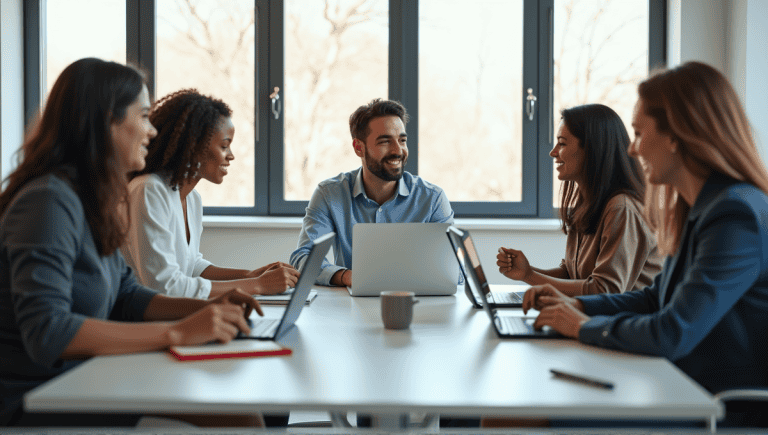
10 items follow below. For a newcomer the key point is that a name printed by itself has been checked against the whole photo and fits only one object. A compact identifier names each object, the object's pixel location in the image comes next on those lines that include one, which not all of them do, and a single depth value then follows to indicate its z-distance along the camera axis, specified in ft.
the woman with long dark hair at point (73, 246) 3.88
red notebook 4.01
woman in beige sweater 6.42
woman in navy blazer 4.06
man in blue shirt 8.80
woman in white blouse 6.27
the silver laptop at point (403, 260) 6.33
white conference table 3.22
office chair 4.16
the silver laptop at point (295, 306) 4.57
